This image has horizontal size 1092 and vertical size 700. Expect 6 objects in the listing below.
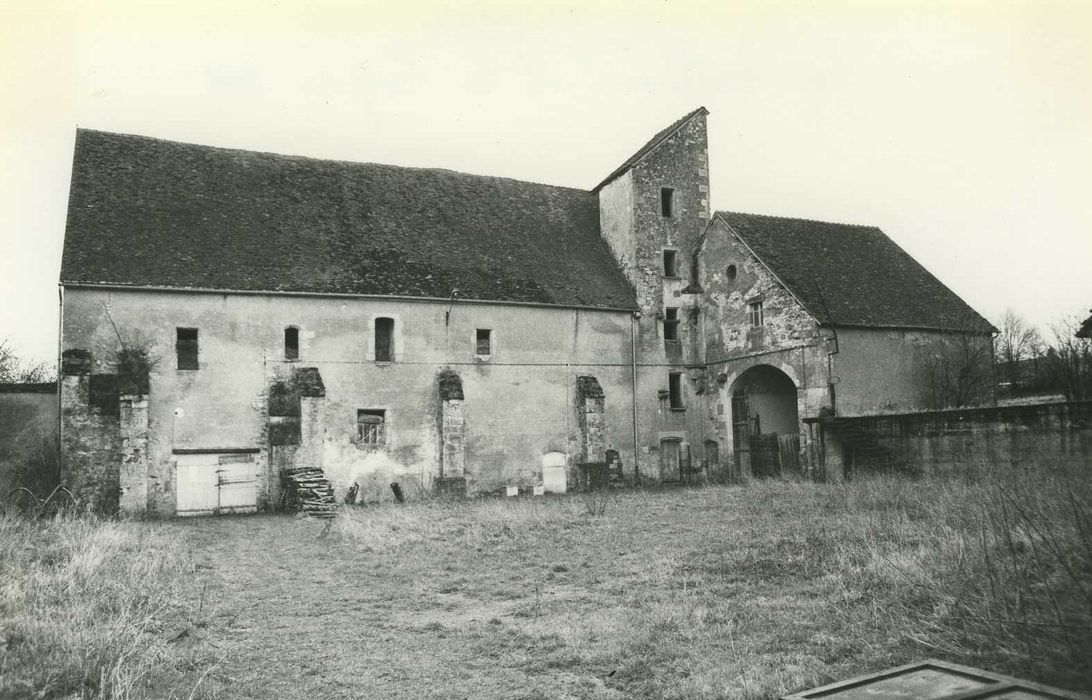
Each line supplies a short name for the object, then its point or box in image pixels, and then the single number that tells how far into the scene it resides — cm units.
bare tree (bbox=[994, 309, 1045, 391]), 4193
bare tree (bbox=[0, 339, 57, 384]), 4744
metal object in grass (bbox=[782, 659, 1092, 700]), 465
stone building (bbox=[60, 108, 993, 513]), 2412
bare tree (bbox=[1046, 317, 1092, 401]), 3020
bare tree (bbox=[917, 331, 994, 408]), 2889
